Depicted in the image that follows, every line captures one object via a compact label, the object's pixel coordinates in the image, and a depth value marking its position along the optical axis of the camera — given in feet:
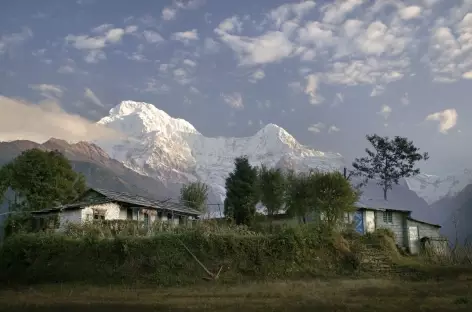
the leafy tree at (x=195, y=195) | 188.82
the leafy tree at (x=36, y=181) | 144.25
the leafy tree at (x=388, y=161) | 194.39
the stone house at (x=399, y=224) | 136.15
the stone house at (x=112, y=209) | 113.29
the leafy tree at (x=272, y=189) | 135.95
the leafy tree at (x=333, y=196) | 101.65
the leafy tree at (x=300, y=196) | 114.64
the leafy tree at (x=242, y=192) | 146.16
